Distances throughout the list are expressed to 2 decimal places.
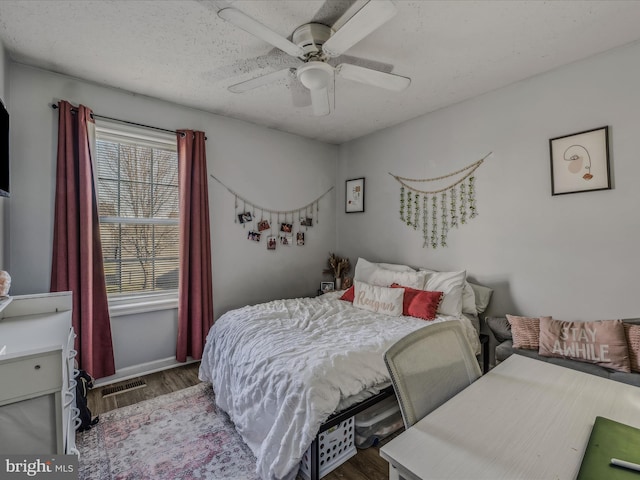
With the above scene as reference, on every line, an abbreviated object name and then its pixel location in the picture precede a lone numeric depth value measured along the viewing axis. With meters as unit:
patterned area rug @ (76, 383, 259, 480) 1.61
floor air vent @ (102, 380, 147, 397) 2.41
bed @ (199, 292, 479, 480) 1.47
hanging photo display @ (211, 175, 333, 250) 3.28
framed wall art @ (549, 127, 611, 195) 2.05
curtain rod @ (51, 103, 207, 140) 2.32
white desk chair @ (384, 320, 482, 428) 1.01
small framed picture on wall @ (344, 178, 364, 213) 3.77
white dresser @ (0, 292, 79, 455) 1.07
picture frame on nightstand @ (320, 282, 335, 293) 3.57
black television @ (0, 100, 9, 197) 1.72
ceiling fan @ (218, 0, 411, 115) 1.35
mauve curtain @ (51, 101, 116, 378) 2.27
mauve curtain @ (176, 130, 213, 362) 2.80
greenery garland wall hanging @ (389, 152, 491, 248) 2.79
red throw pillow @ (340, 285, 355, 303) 3.04
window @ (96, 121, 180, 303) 2.62
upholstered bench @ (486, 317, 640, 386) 1.70
